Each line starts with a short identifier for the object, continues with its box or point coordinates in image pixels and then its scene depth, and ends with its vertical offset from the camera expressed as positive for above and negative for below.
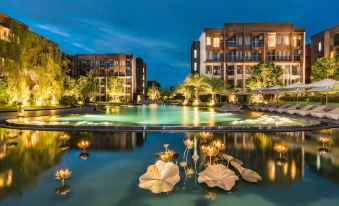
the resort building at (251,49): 56.34 +11.12
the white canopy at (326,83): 21.12 +1.55
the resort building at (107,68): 83.56 +10.70
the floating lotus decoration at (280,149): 7.77 -1.29
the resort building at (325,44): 47.41 +10.79
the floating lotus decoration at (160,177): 5.68 -1.55
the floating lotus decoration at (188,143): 7.26 -1.06
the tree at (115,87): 75.62 +4.44
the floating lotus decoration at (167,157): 6.44 -1.25
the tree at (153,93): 97.25 +3.55
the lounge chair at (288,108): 26.17 -0.47
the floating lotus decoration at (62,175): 5.59 -1.46
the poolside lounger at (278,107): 28.35 -0.41
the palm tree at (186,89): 53.88 +2.73
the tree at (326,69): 39.13 +4.96
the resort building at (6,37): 30.43 +7.66
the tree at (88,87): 61.07 +3.58
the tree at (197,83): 49.62 +3.65
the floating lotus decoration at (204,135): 8.95 -1.04
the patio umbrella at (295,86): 25.81 +1.64
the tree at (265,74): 46.09 +4.83
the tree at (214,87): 47.22 +2.82
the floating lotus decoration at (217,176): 5.73 -1.55
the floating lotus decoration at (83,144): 8.59 -1.29
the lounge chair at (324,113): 18.78 -0.70
